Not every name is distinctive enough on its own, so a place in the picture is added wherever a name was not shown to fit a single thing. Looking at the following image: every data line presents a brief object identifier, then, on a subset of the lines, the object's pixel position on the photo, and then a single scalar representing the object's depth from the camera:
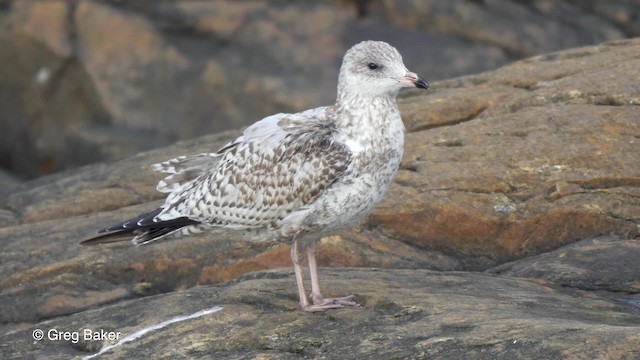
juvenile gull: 13.36
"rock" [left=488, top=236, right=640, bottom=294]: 13.87
